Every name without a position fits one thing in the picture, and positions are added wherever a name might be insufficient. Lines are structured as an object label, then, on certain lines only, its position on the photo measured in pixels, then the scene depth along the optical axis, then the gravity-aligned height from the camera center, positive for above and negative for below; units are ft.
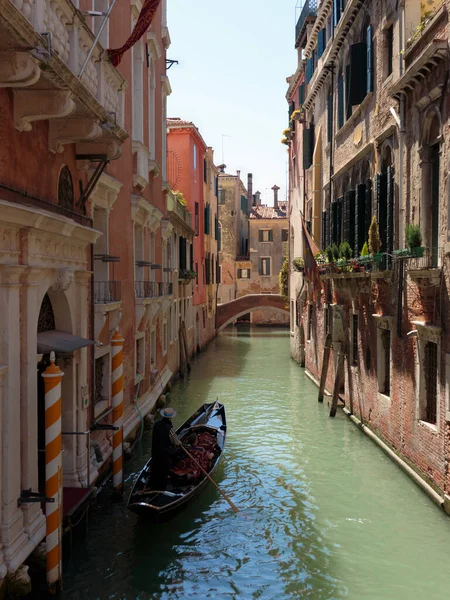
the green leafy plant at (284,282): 93.15 +0.75
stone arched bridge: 108.78 -3.10
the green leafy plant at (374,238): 34.71 +2.60
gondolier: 26.07 -6.59
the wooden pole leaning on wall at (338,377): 44.57 -6.13
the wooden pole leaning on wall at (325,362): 48.08 -5.54
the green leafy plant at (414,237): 27.96 +2.13
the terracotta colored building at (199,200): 83.41 +12.65
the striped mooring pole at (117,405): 27.78 -5.09
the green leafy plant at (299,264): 66.13 +2.37
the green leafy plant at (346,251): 42.50 +2.39
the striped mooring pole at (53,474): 18.63 -5.35
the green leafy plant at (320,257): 51.37 +2.39
